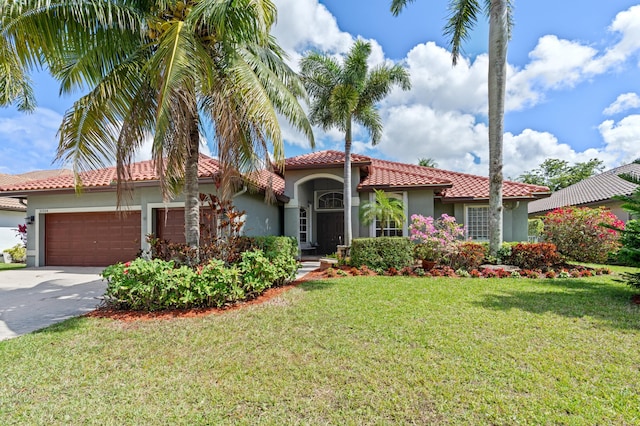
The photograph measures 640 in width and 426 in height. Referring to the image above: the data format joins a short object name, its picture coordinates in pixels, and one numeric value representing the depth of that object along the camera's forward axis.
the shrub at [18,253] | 18.75
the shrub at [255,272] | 6.90
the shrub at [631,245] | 6.54
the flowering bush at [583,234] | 12.36
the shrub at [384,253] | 10.52
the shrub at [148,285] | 6.05
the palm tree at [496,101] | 10.73
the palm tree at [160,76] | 5.65
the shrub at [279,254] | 8.15
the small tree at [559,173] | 40.00
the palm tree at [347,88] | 12.33
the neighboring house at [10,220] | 19.67
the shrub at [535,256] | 10.44
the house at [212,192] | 12.55
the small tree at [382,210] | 12.23
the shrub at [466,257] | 10.28
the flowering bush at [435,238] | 10.59
